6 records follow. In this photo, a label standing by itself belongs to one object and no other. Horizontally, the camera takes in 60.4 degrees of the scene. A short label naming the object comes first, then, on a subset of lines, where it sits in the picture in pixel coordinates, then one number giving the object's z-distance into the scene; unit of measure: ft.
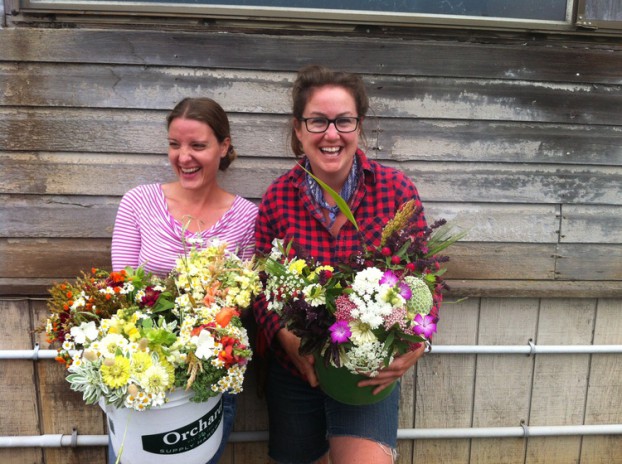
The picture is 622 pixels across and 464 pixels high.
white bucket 4.91
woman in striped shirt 6.35
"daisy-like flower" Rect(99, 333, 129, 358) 4.62
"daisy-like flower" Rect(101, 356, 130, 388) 4.53
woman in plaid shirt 5.73
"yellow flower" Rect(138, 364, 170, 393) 4.54
